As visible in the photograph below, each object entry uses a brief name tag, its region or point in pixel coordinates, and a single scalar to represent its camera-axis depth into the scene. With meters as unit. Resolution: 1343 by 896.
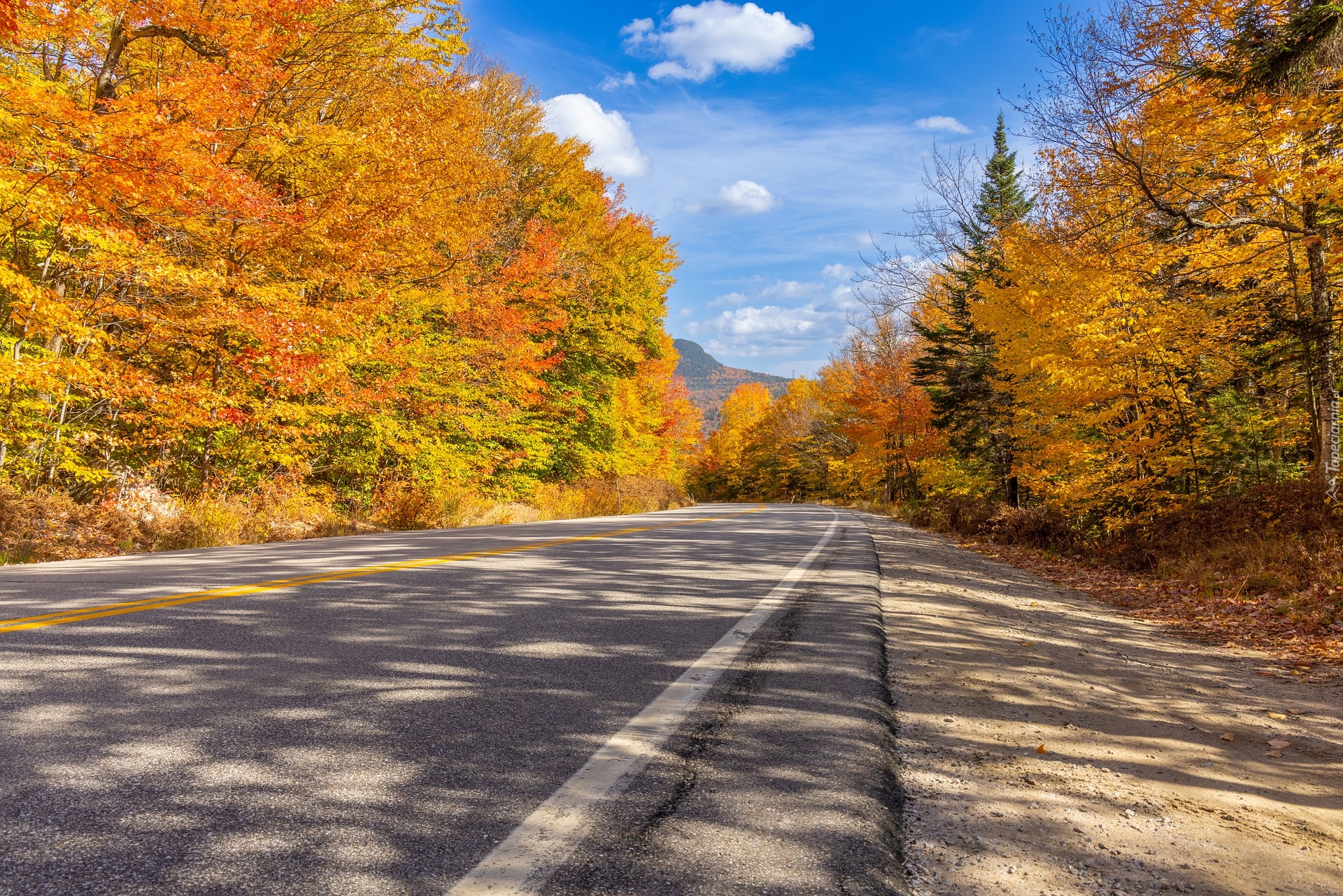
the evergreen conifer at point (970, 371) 18.19
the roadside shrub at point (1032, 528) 13.37
